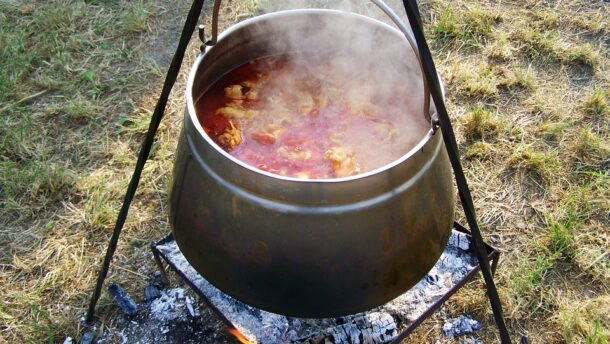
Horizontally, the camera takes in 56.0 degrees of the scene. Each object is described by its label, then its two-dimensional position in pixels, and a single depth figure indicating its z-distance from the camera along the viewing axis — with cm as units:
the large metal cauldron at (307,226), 153
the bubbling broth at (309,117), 186
